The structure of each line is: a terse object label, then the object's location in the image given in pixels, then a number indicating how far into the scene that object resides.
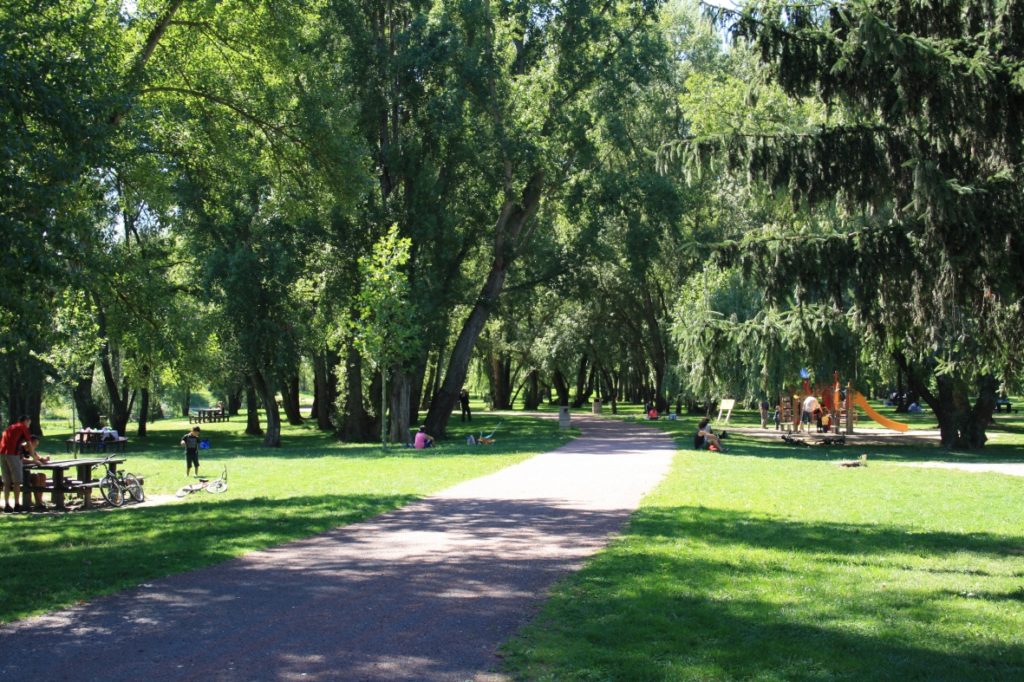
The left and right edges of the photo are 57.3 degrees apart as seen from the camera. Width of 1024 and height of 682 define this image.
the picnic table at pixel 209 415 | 61.22
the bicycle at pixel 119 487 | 14.74
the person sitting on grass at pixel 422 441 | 25.39
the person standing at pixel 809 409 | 31.41
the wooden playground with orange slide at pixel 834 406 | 31.05
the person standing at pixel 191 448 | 19.53
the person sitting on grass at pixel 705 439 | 24.23
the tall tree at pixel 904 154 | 7.78
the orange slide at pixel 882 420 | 36.38
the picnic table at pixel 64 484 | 13.84
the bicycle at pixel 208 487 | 16.25
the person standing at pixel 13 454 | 13.34
